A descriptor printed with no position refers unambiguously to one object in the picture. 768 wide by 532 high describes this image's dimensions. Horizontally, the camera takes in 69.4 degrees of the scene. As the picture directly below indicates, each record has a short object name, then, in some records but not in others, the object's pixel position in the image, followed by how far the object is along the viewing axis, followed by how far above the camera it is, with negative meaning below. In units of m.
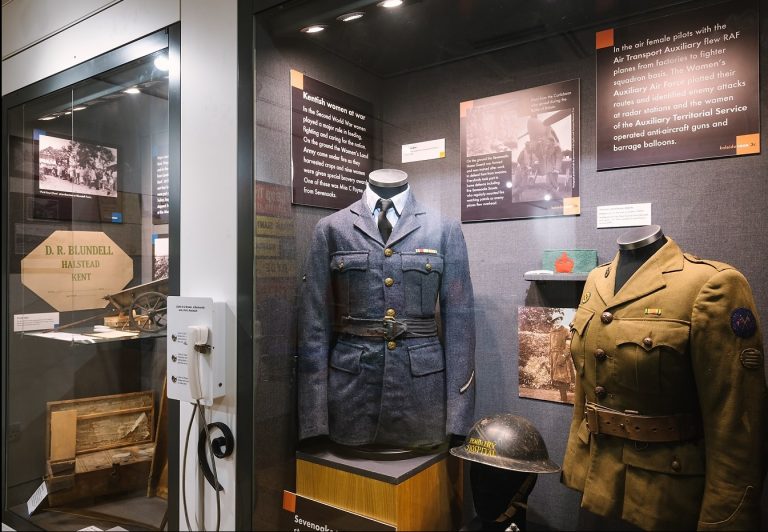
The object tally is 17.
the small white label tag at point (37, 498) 2.54 -1.09
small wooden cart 2.06 -0.18
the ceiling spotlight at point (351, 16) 1.64 +0.73
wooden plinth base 1.54 -0.66
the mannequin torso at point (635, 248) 1.37 +0.03
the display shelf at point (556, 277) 1.51 -0.05
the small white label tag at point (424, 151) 1.68 +0.34
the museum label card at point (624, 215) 1.45 +0.12
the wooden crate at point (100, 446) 2.39 -0.82
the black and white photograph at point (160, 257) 2.04 +0.01
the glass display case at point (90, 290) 2.16 -0.13
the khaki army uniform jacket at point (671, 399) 1.16 -0.31
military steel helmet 1.44 -0.49
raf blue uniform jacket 1.66 -0.25
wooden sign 2.35 -0.04
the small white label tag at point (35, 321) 2.60 -0.29
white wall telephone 1.78 -0.30
